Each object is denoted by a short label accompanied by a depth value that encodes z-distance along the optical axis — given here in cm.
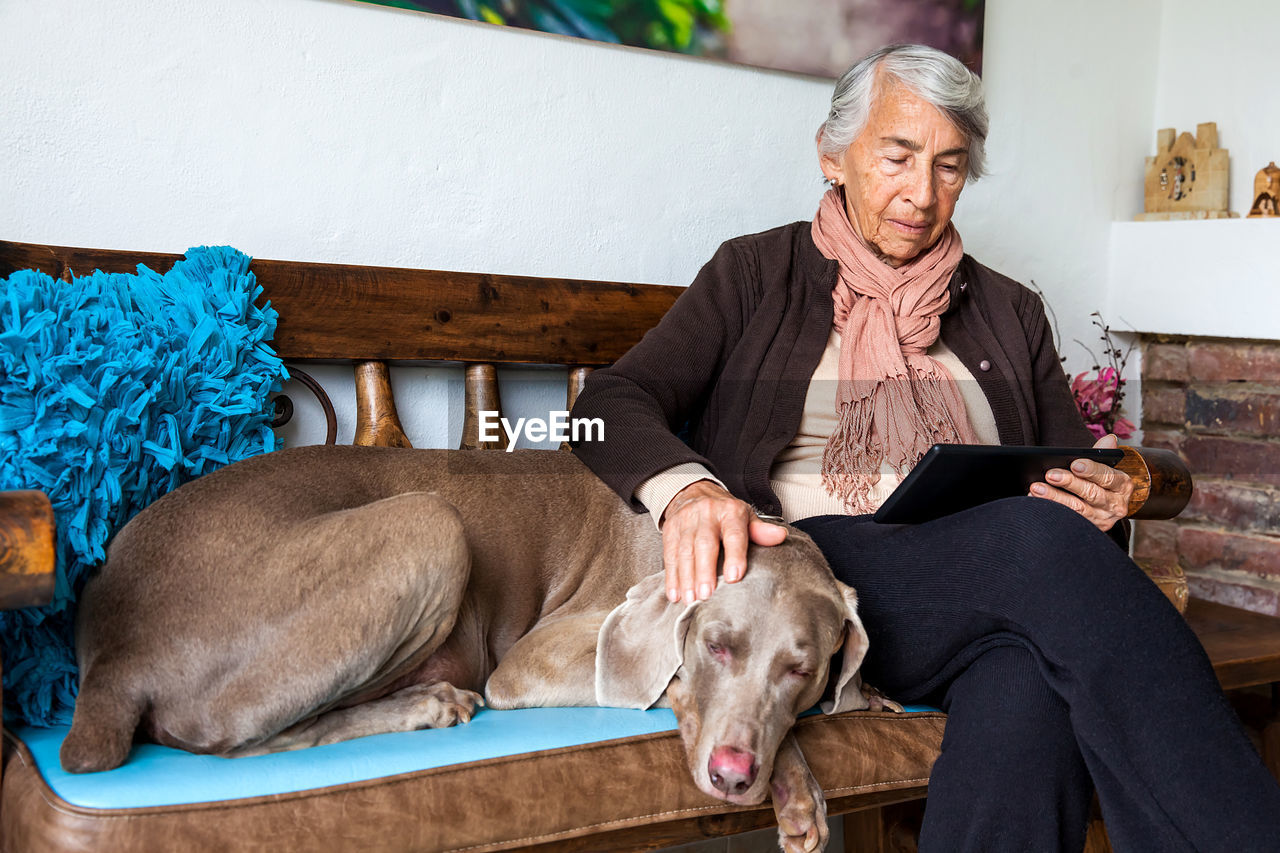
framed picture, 261
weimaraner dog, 156
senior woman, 153
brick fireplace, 333
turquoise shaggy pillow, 165
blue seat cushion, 139
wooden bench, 140
